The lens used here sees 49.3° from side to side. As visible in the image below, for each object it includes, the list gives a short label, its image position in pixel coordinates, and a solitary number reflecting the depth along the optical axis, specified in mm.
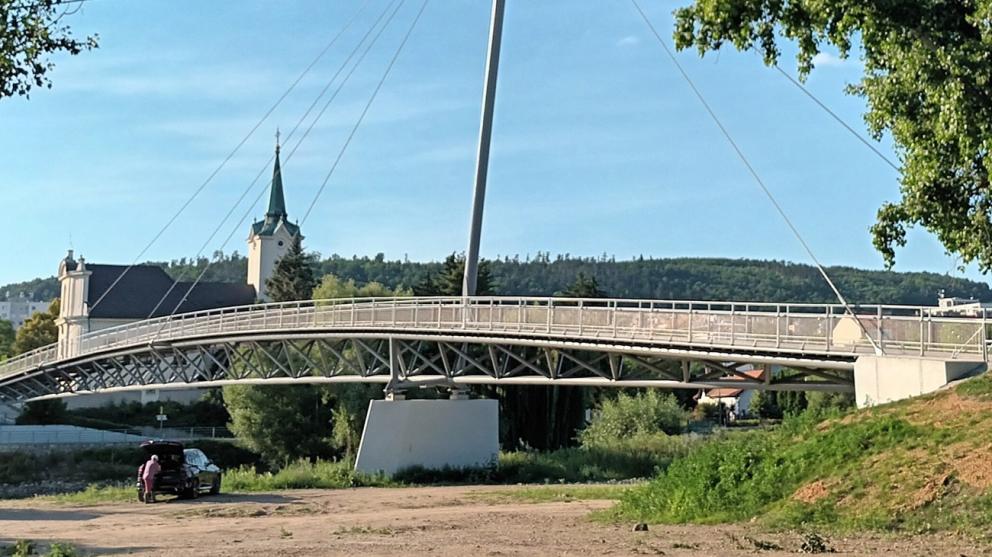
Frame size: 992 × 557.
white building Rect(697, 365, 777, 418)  101169
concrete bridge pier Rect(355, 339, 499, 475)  38938
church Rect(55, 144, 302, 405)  96562
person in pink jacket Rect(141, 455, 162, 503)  29547
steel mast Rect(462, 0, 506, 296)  41031
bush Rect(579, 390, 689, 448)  54531
